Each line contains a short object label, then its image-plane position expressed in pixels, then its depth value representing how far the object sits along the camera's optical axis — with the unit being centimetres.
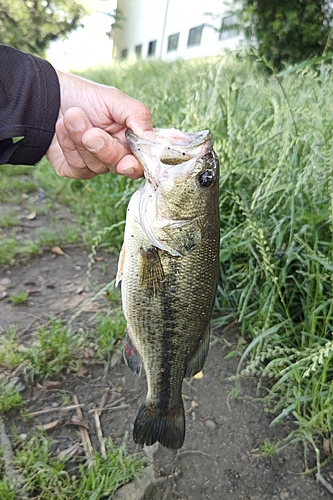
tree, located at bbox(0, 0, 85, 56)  1619
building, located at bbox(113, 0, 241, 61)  1262
